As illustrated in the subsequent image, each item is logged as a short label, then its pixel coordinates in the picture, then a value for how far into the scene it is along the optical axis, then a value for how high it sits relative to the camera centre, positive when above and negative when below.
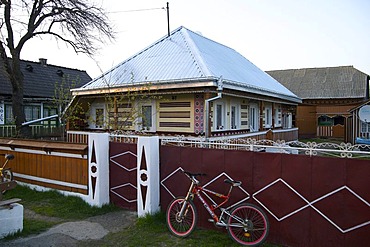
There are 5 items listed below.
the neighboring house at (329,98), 30.78 +2.13
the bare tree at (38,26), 15.30 +4.57
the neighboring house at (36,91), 22.00 +2.13
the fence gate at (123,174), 7.09 -1.24
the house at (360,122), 21.02 -0.19
